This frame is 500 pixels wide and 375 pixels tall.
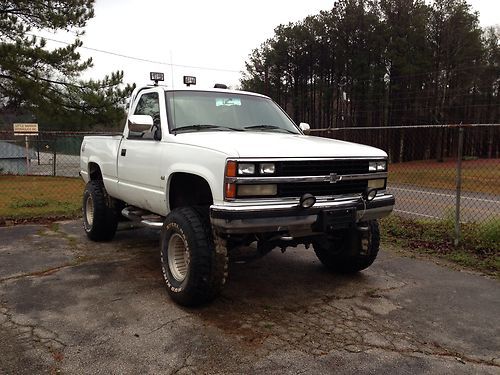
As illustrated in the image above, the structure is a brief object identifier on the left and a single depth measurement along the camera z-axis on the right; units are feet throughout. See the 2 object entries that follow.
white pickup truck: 12.66
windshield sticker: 17.58
